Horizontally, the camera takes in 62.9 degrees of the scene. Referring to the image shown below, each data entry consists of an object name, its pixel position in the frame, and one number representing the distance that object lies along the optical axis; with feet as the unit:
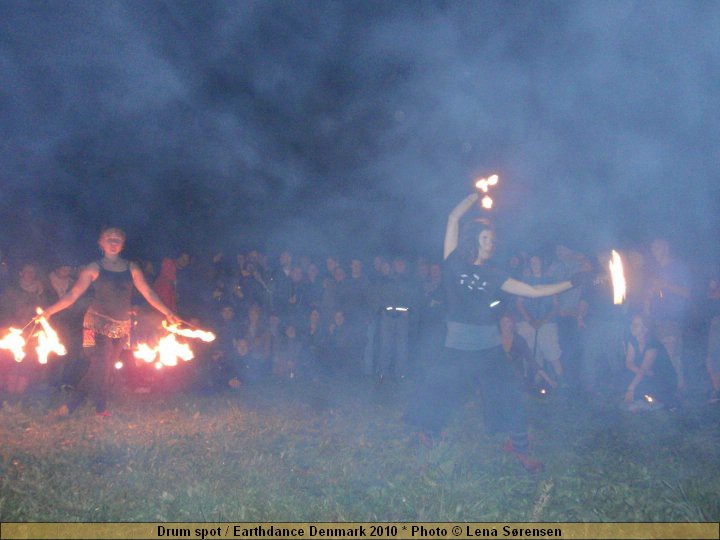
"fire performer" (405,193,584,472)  12.85
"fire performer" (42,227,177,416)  15.21
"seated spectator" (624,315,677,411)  17.75
